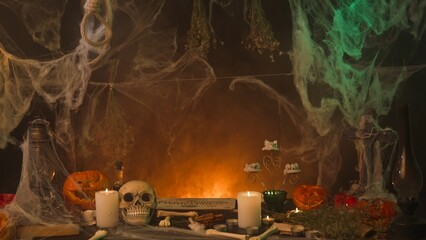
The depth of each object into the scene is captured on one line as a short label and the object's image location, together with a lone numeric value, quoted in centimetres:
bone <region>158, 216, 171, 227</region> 229
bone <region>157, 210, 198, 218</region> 241
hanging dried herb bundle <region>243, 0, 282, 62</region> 295
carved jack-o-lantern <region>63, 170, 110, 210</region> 254
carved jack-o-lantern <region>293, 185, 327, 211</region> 250
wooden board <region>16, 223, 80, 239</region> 214
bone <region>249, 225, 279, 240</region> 201
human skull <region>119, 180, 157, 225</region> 232
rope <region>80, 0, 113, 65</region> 254
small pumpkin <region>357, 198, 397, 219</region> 217
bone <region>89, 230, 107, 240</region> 207
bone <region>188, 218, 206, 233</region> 219
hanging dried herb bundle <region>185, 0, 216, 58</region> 300
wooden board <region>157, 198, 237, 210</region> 257
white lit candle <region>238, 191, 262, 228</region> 221
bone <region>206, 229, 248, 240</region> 204
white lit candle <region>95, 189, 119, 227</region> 225
